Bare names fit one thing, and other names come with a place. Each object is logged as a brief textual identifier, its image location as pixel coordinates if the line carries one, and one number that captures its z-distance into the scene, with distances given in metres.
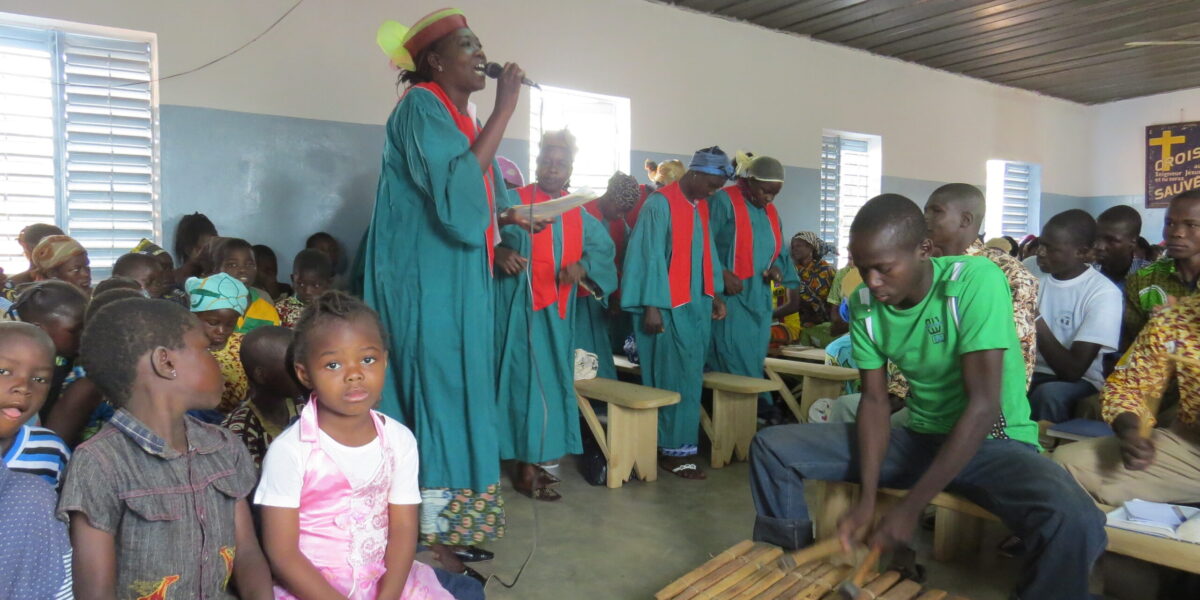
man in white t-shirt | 3.35
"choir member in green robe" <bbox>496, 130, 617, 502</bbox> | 3.57
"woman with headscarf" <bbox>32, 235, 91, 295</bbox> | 3.40
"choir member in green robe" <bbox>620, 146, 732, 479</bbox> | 4.12
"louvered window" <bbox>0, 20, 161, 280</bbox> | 4.43
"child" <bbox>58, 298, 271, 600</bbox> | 1.51
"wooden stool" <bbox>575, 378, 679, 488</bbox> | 3.78
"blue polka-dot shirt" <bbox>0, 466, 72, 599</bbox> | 1.42
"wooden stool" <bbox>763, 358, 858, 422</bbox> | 4.36
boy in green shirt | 1.94
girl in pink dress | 1.73
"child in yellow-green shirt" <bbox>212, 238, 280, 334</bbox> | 3.75
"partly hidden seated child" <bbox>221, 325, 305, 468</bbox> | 2.19
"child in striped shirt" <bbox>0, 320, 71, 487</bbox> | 1.54
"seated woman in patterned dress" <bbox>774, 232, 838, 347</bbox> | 5.94
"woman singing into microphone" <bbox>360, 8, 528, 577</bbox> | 2.51
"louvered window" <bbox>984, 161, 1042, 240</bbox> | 9.95
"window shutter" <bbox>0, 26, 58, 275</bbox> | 4.39
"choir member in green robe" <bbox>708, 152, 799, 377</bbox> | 4.62
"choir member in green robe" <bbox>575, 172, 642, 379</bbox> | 4.56
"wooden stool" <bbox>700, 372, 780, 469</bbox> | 4.18
